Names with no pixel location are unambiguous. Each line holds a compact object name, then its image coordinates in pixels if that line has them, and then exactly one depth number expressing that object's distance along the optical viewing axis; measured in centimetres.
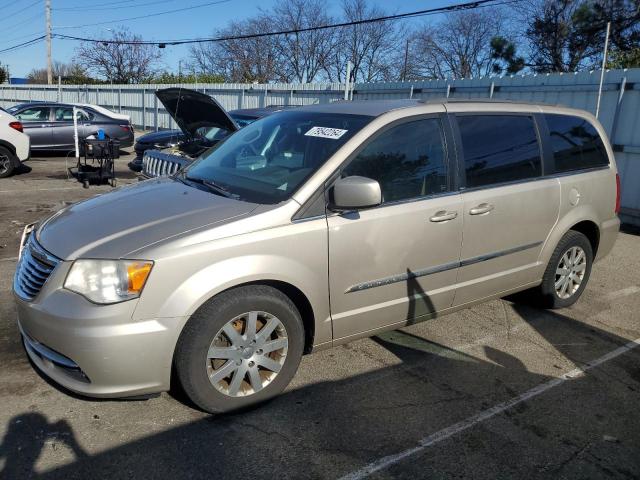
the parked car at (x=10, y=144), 1126
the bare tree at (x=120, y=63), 5047
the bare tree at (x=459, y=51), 4550
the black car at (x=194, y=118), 716
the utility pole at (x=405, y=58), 4843
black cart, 1022
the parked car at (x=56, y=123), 1434
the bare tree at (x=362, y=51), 4800
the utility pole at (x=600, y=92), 868
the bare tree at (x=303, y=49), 4828
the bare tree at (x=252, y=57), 4841
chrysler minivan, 274
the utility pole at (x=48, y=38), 3556
